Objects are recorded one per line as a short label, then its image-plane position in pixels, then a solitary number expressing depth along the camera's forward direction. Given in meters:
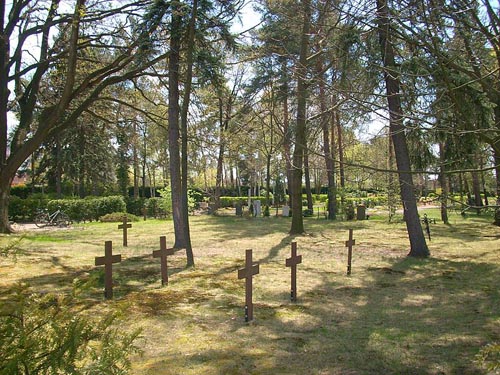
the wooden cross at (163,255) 7.93
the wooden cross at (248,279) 5.88
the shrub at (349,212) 25.34
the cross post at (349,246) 9.32
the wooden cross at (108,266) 6.87
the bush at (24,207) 22.97
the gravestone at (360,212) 25.20
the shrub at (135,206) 28.50
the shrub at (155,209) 27.68
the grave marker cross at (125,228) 12.98
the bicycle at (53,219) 20.00
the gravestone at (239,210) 28.55
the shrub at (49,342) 1.78
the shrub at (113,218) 23.21
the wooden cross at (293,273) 7.05
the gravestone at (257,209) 28.56
